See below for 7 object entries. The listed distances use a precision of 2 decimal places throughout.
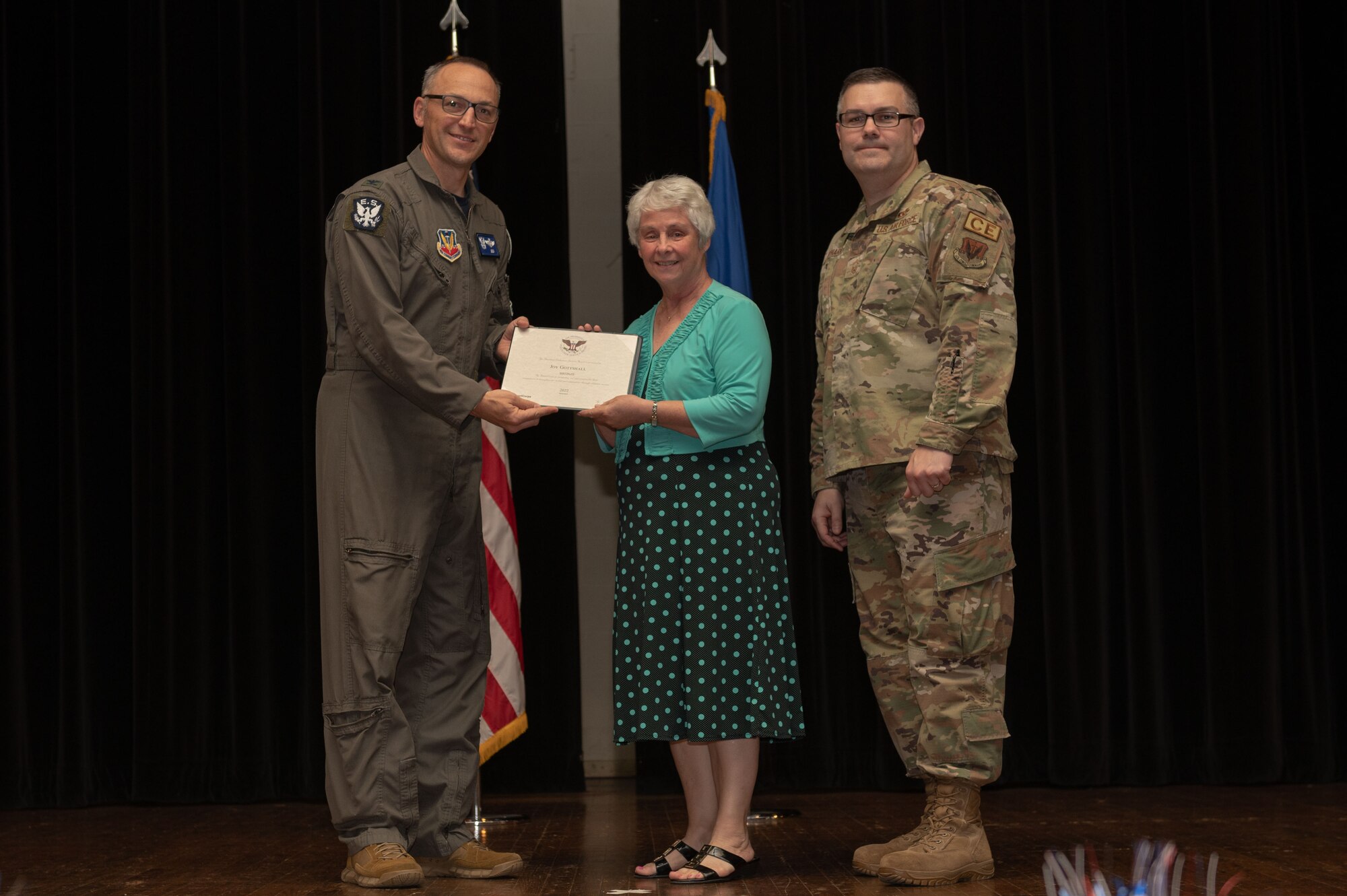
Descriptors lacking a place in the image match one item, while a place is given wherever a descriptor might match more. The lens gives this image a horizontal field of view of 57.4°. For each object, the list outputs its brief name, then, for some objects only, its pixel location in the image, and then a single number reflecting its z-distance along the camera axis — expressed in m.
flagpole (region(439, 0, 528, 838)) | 3.80
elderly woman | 2.80
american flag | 4.18
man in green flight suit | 2.76
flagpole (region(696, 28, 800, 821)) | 4.49
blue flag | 4.33
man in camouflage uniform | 2.70
